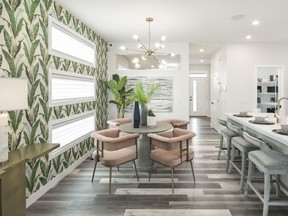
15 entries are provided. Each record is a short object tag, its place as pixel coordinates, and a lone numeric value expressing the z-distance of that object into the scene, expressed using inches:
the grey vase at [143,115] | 163.6
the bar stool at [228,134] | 157.0
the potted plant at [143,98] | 162.7
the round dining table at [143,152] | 167.9
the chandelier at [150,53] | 185.4
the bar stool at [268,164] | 93.9
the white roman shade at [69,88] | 142.2
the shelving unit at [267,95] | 293.4
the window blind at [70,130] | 142.3
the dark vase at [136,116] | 158.1
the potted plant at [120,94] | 240.0
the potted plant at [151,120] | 164.7
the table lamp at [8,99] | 72.9
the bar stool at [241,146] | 127.7
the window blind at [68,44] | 141.0
